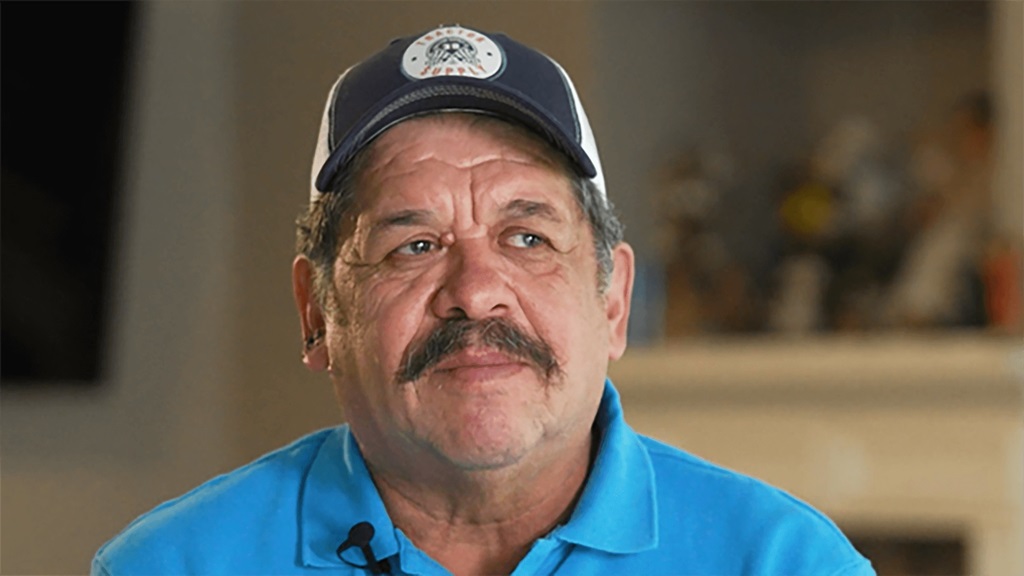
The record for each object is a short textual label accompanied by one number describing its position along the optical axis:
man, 1.92
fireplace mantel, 3.20
